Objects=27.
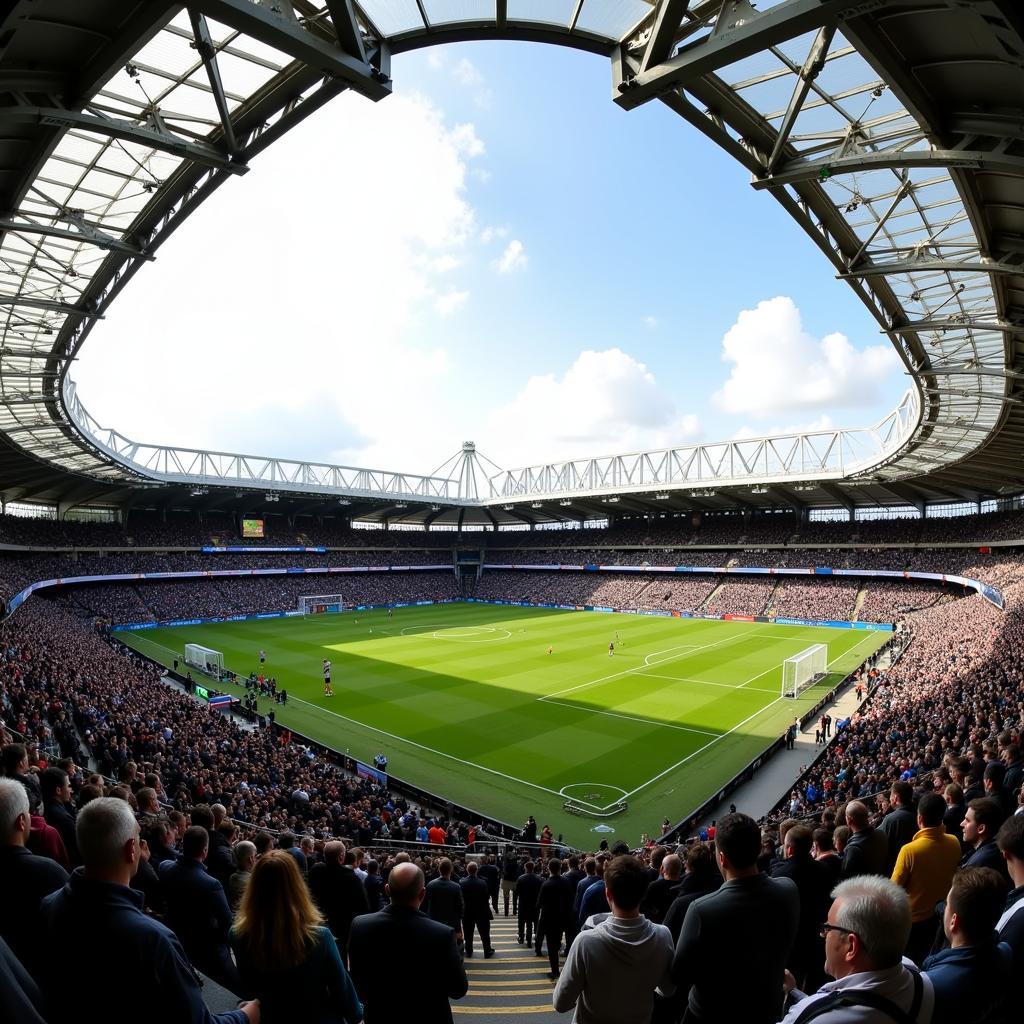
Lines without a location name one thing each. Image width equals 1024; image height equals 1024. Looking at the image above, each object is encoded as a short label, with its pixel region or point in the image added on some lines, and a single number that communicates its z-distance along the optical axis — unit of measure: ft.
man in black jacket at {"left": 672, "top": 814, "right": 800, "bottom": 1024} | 11.35
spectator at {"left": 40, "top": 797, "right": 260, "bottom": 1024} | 8.25
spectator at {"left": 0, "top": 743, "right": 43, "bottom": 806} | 20.26
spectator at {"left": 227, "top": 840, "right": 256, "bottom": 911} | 20.47
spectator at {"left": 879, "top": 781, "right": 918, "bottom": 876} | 22.00
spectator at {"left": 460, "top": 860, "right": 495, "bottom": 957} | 30.99
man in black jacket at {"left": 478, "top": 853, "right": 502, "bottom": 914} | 37.42
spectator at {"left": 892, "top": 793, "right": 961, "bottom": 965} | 17.84
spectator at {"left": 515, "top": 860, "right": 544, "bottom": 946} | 34.14
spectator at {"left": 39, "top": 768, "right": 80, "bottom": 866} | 19.24
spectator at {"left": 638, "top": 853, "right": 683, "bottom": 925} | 20.76
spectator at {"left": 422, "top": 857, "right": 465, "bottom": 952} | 24.77
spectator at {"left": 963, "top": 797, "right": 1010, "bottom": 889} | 17.31
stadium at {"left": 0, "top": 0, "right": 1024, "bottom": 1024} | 11.07
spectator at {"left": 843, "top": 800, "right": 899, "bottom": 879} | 18.65
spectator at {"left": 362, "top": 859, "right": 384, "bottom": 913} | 26.50
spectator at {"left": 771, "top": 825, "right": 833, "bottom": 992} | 17.37
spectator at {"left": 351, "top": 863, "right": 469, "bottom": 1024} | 11.02
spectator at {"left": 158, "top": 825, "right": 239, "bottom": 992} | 15.40
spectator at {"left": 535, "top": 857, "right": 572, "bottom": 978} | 28.68
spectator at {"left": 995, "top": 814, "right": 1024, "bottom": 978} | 11.40
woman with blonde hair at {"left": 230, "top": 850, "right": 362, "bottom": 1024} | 9.59
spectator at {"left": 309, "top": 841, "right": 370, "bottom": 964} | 19.76
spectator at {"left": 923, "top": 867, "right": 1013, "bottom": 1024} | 10.16
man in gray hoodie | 11.16
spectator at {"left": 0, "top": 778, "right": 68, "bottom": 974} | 11.31
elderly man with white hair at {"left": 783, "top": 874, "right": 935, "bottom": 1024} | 7.86
